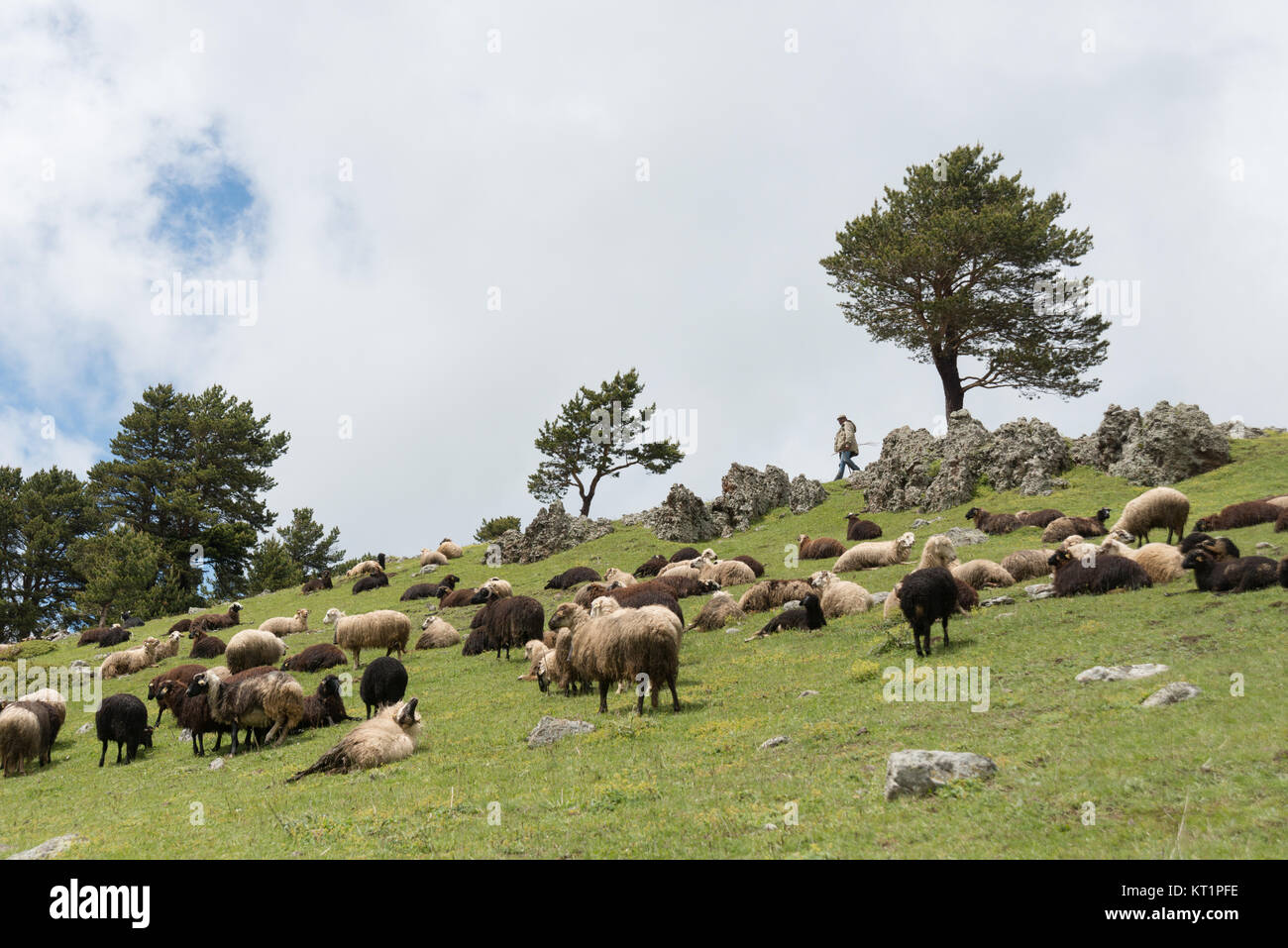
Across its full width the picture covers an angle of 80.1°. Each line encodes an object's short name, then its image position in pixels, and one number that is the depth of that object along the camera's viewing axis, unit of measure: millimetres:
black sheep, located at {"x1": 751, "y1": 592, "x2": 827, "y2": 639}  19078
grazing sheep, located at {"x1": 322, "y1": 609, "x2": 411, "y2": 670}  23719
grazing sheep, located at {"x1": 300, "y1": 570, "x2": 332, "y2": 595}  46719
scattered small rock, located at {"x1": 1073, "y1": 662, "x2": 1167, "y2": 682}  10602
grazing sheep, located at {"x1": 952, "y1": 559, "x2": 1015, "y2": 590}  20266
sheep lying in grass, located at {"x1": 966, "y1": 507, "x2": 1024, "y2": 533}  29469
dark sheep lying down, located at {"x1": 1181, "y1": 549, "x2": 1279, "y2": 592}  14375
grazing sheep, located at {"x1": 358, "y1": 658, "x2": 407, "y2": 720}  17469
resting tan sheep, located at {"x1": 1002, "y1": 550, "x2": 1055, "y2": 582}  20891
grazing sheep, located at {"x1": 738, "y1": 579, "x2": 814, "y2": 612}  22550
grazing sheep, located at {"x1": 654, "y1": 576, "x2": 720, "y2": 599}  26672
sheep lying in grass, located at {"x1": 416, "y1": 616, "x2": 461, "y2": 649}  25750
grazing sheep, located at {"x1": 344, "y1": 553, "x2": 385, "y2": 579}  47156
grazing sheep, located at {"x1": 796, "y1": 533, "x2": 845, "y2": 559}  32062
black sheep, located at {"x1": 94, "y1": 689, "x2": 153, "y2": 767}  16297
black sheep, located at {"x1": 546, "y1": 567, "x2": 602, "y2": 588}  34806
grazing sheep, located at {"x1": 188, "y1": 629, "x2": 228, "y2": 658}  28688
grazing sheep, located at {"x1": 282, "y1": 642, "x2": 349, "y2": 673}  23312
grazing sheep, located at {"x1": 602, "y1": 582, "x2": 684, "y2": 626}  20531
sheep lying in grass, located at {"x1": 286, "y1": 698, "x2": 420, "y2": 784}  12312
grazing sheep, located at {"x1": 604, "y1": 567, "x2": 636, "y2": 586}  27433
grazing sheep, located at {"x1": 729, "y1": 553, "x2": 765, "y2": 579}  29062
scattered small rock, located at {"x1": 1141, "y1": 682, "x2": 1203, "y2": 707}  9141
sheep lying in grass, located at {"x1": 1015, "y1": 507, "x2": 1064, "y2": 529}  28266
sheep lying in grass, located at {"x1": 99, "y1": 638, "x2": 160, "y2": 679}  29000
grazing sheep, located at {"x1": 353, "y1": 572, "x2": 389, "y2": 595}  43328
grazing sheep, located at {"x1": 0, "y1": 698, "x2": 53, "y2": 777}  16375
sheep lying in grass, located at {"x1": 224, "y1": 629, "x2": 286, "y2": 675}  23312
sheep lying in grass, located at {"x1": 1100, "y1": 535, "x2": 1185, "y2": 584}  16969
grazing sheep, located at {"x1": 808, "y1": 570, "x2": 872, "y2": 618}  20453
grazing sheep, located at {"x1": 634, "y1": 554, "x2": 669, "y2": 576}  33219
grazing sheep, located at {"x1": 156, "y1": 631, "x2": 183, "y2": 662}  30266
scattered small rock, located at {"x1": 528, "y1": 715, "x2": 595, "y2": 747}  12297
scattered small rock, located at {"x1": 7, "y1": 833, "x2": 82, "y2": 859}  8789
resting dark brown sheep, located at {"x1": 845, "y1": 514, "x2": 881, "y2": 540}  34000
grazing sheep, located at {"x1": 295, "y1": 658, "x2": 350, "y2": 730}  16531
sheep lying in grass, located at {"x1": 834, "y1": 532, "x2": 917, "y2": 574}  27234
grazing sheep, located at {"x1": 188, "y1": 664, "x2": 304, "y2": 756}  15352
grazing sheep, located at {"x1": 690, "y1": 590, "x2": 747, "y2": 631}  21922
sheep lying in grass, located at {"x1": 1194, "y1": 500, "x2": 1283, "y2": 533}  22266
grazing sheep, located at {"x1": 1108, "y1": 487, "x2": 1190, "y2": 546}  22297
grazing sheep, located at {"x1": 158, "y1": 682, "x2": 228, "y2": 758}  15648
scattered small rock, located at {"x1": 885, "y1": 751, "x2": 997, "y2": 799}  7582
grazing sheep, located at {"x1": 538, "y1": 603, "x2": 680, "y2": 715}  13109
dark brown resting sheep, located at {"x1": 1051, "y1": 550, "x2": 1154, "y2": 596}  16734
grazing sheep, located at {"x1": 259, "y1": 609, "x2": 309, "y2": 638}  32406
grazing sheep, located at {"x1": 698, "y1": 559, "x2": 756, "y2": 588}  27625
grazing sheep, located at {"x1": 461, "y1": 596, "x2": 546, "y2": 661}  22281
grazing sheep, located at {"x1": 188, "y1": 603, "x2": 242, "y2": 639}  35656
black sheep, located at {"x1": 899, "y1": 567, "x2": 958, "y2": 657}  14258
